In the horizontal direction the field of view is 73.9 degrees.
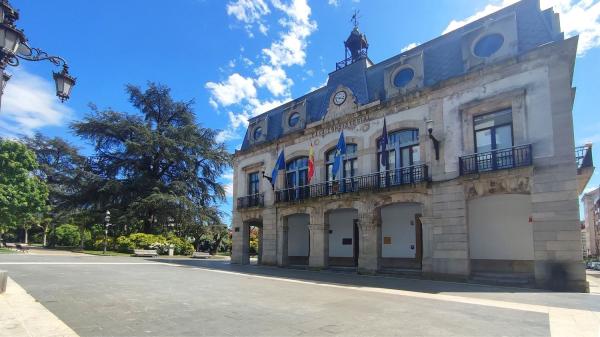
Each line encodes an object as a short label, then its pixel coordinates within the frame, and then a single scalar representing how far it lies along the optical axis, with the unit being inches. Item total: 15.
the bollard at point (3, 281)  360.3
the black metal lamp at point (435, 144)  671.1
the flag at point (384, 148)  724.0
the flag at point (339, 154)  805.2
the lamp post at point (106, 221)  1318.9
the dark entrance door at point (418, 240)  782.5
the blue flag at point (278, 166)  957.8
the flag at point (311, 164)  884.0
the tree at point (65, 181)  1454.2
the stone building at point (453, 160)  553.9
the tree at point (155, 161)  1423.5
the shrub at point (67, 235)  1808.6
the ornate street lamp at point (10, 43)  227.9
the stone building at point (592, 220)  3264.3
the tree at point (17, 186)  1162.0
